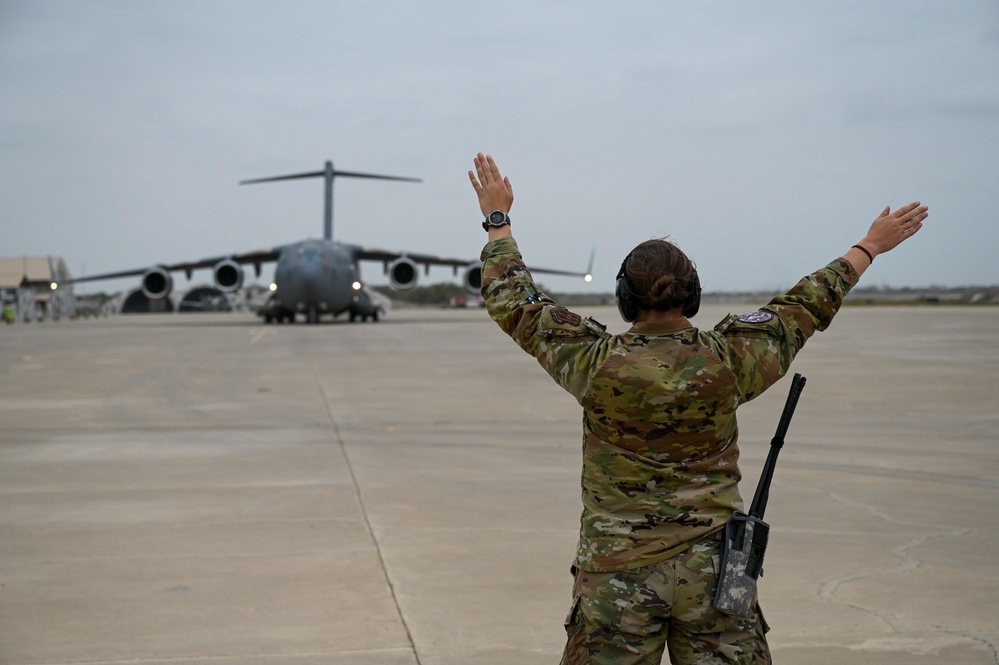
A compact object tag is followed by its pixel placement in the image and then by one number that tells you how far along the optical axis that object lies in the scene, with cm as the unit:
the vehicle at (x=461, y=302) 11119
